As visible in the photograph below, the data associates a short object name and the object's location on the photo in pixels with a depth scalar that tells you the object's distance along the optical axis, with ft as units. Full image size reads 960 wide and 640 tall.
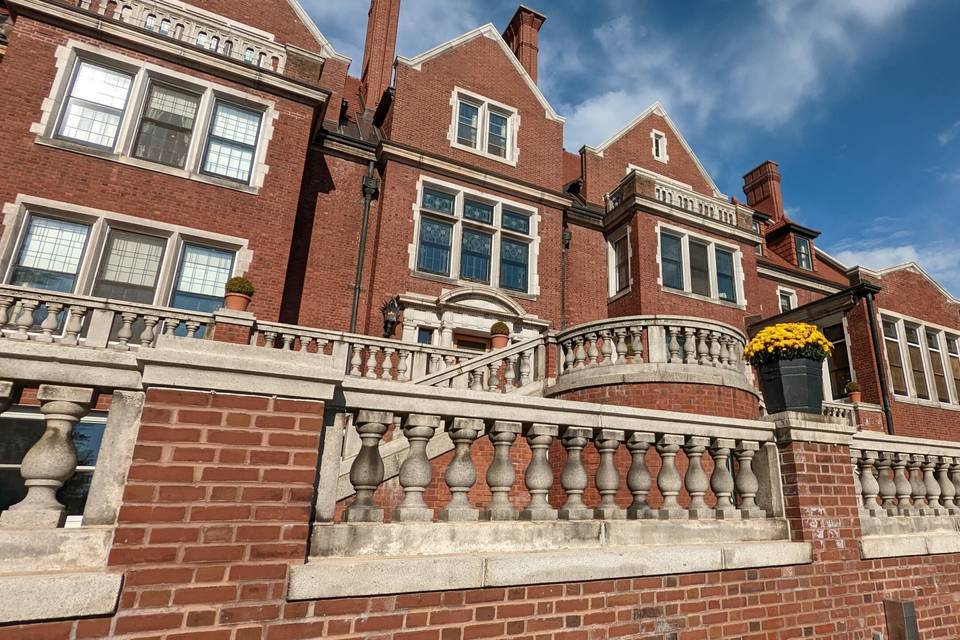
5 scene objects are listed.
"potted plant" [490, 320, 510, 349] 33.53
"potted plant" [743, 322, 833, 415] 15.89
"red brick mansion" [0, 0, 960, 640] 8.45
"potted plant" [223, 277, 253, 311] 28.37
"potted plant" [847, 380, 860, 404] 48.98
